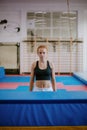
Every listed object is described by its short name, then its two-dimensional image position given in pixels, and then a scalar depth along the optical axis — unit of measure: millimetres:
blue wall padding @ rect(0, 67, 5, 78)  4998
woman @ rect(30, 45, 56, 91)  1937
